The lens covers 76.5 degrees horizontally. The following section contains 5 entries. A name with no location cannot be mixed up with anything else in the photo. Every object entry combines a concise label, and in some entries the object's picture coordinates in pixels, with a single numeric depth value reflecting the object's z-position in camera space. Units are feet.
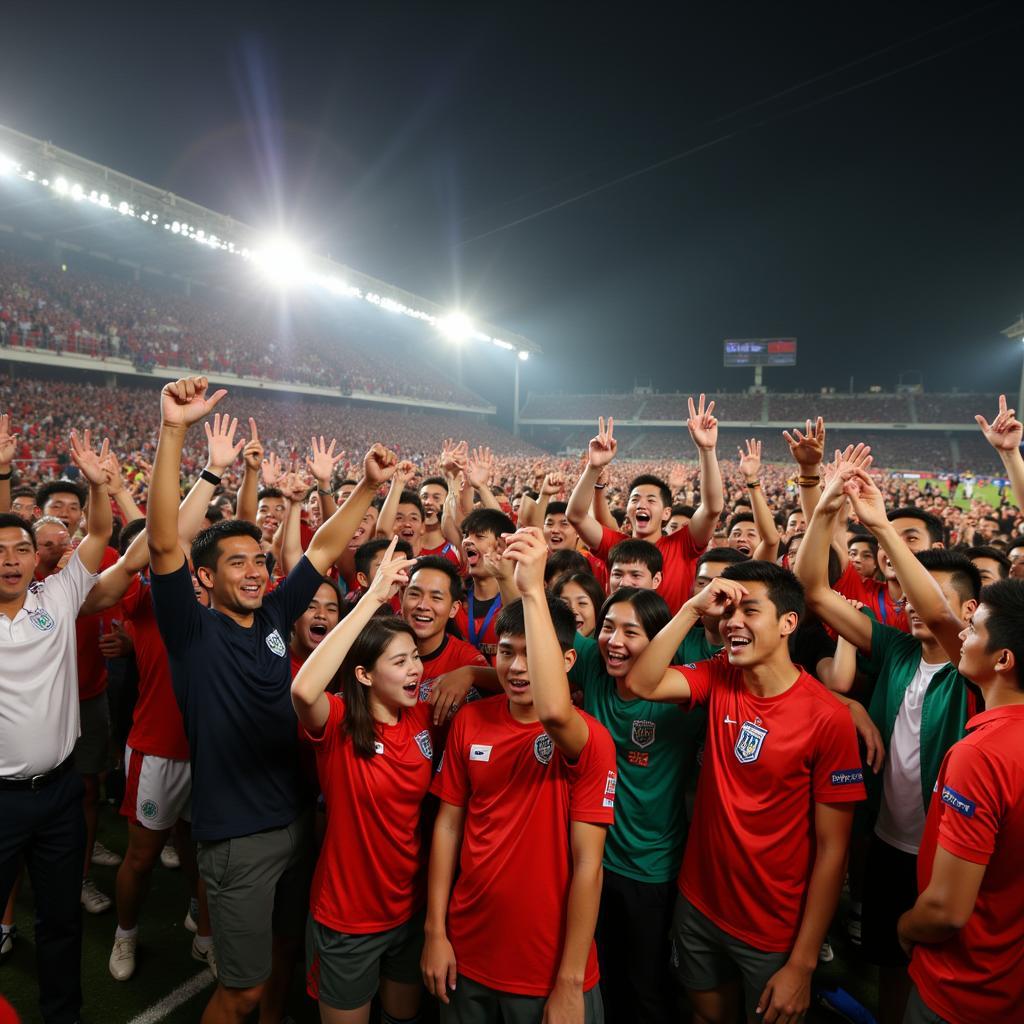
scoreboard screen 185.57
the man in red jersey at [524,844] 6.81
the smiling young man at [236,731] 8.05
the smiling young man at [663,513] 14.33
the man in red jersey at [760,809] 7.23
